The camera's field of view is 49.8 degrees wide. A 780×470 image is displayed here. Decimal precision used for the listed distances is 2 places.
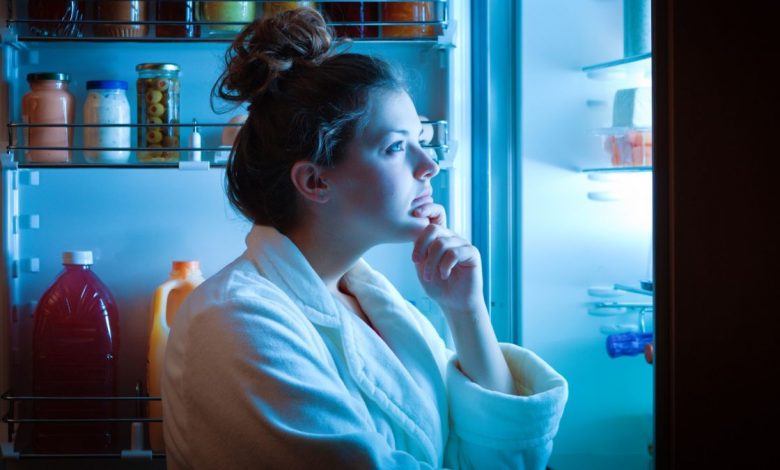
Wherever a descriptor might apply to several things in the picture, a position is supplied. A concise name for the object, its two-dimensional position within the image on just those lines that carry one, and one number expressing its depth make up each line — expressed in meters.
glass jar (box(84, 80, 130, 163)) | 1.72
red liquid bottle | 1.76
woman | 1.06
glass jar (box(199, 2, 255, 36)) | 1.72
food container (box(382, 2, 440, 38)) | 1.73
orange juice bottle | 1.74
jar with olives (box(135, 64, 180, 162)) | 1.73
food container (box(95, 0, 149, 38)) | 1.71
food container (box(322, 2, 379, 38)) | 1.77
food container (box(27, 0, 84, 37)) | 1.71
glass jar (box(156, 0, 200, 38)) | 1.72
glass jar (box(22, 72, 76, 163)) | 1.71
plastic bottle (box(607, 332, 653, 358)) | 1.65
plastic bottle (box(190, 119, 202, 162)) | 1.72
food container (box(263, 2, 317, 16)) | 1.74
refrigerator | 1.74
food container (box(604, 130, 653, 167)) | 1.63
